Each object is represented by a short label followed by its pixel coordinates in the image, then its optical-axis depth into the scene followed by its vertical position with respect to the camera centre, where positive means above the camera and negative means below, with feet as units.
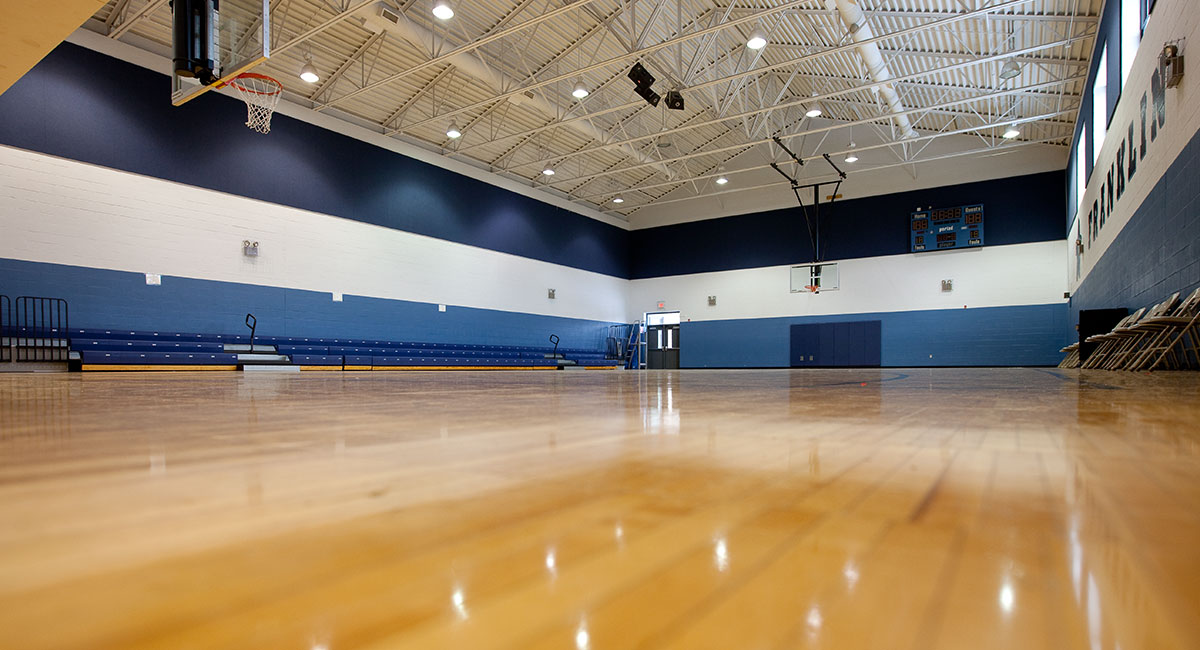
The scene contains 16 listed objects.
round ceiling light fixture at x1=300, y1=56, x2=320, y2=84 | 28.19 +11.77
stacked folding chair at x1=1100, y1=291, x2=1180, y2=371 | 14.39 -0.47
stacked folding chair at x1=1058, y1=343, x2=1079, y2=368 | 26.86 -1.73
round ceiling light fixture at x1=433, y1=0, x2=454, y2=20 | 24.52 +12.84
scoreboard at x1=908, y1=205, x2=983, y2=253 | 43.42 +6.87
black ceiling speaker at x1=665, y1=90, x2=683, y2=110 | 30.50 +11.37
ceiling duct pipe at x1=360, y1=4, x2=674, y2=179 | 25.80 +12.93
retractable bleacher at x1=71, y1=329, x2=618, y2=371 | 25.17 -1.57
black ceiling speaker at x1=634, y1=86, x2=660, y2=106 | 29.66 +11.32
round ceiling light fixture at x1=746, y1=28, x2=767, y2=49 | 27.17 +12.72
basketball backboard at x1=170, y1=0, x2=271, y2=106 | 16.17 +7.97
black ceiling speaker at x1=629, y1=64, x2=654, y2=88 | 28.91 +11.90
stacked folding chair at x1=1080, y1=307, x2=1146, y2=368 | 17.04 -0.68
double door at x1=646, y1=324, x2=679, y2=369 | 55.77 -2.28
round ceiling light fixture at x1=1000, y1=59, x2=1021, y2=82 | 29.58 +12.41
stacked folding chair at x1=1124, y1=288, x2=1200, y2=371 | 12.68 -0.49
